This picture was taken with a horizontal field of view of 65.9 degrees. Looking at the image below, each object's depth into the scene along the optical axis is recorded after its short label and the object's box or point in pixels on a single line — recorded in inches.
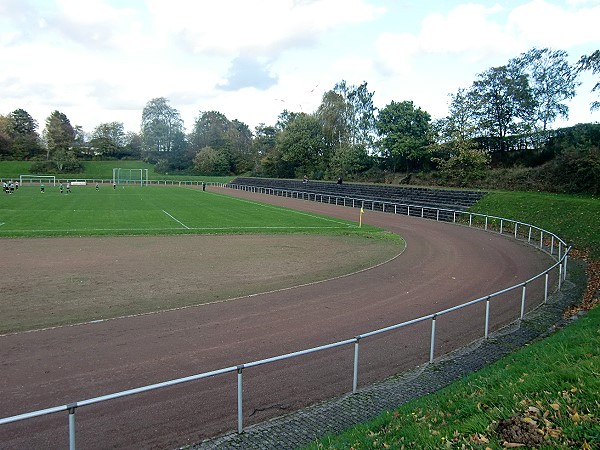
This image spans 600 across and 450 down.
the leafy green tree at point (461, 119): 1939.0
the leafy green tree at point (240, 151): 4419.3
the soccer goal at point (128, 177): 3636.3
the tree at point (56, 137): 4628.4
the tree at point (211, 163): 4200.3
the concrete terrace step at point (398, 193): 1514.5
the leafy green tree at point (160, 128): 4807.1
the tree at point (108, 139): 4977.9
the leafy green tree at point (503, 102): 1870.1
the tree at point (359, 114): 3029.0
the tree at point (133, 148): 5162.4
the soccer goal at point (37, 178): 3499.0
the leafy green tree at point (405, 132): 2249.0
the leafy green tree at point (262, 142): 4346.5
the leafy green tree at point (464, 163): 1824.6
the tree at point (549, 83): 1857.8
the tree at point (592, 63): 1187.3
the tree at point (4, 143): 4399.6
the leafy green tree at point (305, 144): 3262.8
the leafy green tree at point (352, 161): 2706.7
